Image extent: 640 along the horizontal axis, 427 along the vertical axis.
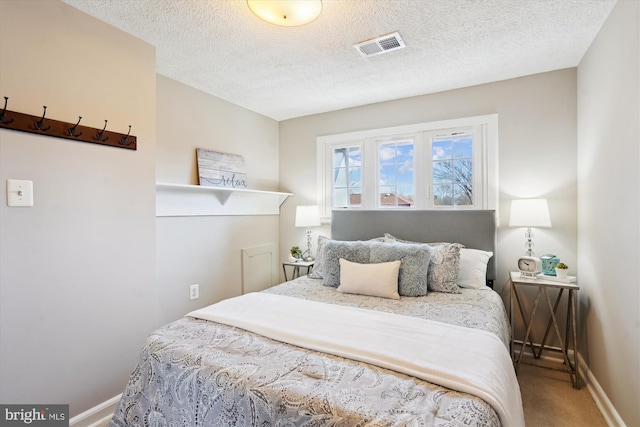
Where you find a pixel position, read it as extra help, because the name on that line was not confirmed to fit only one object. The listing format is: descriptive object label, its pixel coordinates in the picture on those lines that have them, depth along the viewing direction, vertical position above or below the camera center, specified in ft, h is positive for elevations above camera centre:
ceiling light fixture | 4.94 +3.29
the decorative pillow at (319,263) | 9.16 -1.57
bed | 3.34 -2.02
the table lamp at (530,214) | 7.86 -0.14
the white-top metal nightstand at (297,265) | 10.82 -1.88
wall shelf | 8.41 +0.37
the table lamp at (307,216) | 11.24 -0.19
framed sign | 9.53 +1.39
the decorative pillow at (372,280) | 7.26 -1.65
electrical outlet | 9.17 -2.35
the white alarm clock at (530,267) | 7.84 -1.48
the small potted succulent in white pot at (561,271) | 7.59 -1.53
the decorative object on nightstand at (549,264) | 8.02 -1.44
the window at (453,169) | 9.64 +1.26
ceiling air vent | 6.77 +3.73
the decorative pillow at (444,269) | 7.61 -1.48
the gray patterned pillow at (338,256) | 8.27 -1.23
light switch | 5.05 +0.36
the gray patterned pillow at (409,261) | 7.33 -1.26
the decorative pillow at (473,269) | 8.06 -1.58
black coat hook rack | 5.05 +1.53
